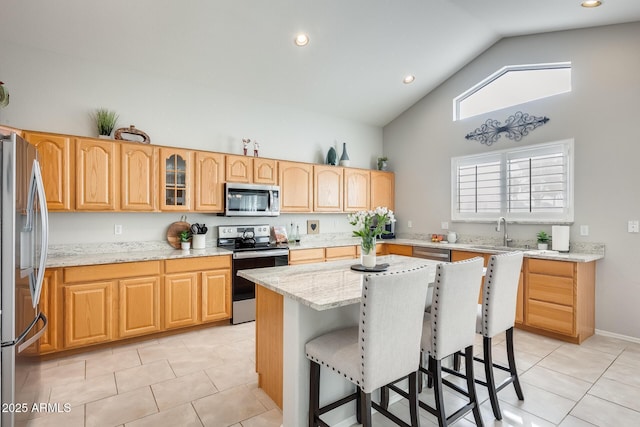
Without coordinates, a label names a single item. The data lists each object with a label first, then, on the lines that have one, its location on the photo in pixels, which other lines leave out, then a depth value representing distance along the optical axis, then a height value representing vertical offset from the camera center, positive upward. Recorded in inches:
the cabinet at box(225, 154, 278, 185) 160.9 +21.6
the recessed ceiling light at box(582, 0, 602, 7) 122.7 +78.9
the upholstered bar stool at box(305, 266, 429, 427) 59.3 -26.0
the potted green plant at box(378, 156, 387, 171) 229.5 +34.3
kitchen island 72.9 -27.4
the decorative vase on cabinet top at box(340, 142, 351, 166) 208.2 +34.4
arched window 155.2 +64.4
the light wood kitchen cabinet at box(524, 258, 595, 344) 128.3 -35.5
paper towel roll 143.5 -11.2
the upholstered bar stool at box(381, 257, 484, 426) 70.8 -24.9
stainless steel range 149.9 -21.7
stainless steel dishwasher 173.0 -22.8
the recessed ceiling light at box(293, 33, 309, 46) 143.4 +76.7
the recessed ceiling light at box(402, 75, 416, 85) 185.9 +76.1
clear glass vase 95.2 -12.2
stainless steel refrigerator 65.3 -12.7
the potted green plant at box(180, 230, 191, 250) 149.7 -12.7
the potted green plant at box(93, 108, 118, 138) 134.3 +36.9
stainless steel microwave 160.3 +6.4
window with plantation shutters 151.1 +14.0
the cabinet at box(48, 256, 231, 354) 113.7 -33.6
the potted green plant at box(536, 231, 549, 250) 150.8 -13.2
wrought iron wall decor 159.9 +43.4
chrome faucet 167.5 -12.0
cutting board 154.3 -8.9
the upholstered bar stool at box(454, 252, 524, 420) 82.8 -24.6
